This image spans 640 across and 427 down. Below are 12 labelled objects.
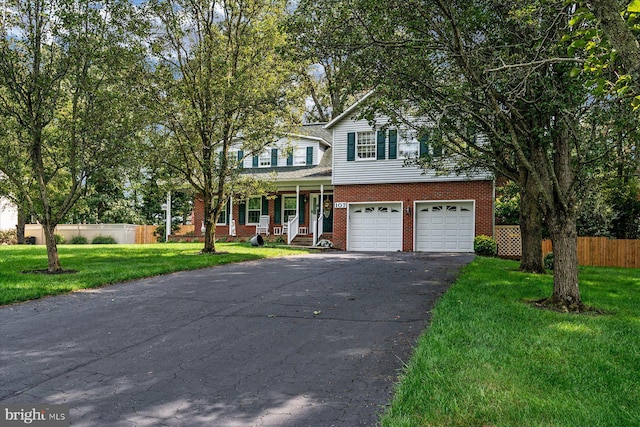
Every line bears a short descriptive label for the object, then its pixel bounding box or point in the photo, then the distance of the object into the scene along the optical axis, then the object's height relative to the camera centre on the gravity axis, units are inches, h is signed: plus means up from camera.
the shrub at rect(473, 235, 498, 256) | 669.3 -35.6
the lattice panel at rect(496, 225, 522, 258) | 690.2 -29.1
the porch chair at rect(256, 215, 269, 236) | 932.6 -9.5
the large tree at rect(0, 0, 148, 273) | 389.4 +114.1
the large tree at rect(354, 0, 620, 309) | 267.1 +87.6
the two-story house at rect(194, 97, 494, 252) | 728.9 +40.3
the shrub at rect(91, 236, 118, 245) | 1013.1 -42.2
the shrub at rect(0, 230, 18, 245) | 1053.2 -37.3
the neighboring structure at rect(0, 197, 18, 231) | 1108.6 +12.7
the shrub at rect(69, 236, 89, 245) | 1011.3 -44.0
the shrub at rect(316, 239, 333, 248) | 799.8 -38.8
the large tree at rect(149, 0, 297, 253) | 538.0 +171.9
